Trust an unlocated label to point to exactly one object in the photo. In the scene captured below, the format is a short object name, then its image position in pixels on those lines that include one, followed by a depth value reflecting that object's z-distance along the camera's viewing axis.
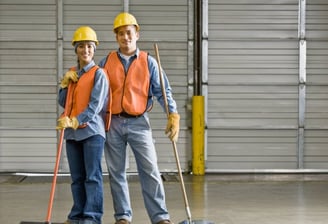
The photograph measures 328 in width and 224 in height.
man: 5.46
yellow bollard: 11.14
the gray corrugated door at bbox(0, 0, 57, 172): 11.13
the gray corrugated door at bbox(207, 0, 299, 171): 11.38
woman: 5.38
